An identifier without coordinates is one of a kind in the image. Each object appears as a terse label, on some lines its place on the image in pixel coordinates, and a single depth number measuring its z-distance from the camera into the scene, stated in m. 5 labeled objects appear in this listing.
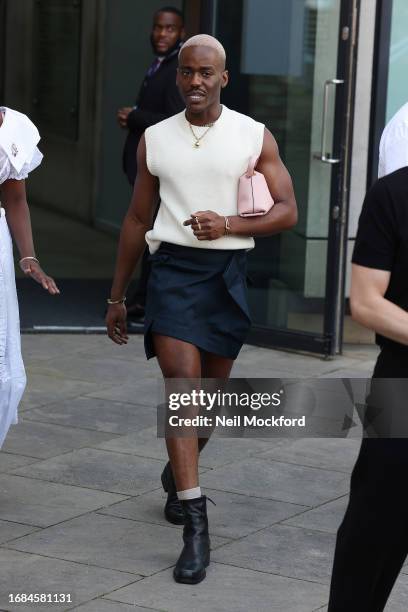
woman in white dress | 7.67
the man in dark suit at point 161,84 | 12.55
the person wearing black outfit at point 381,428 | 5.26
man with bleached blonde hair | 7.24
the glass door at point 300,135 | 12.17
